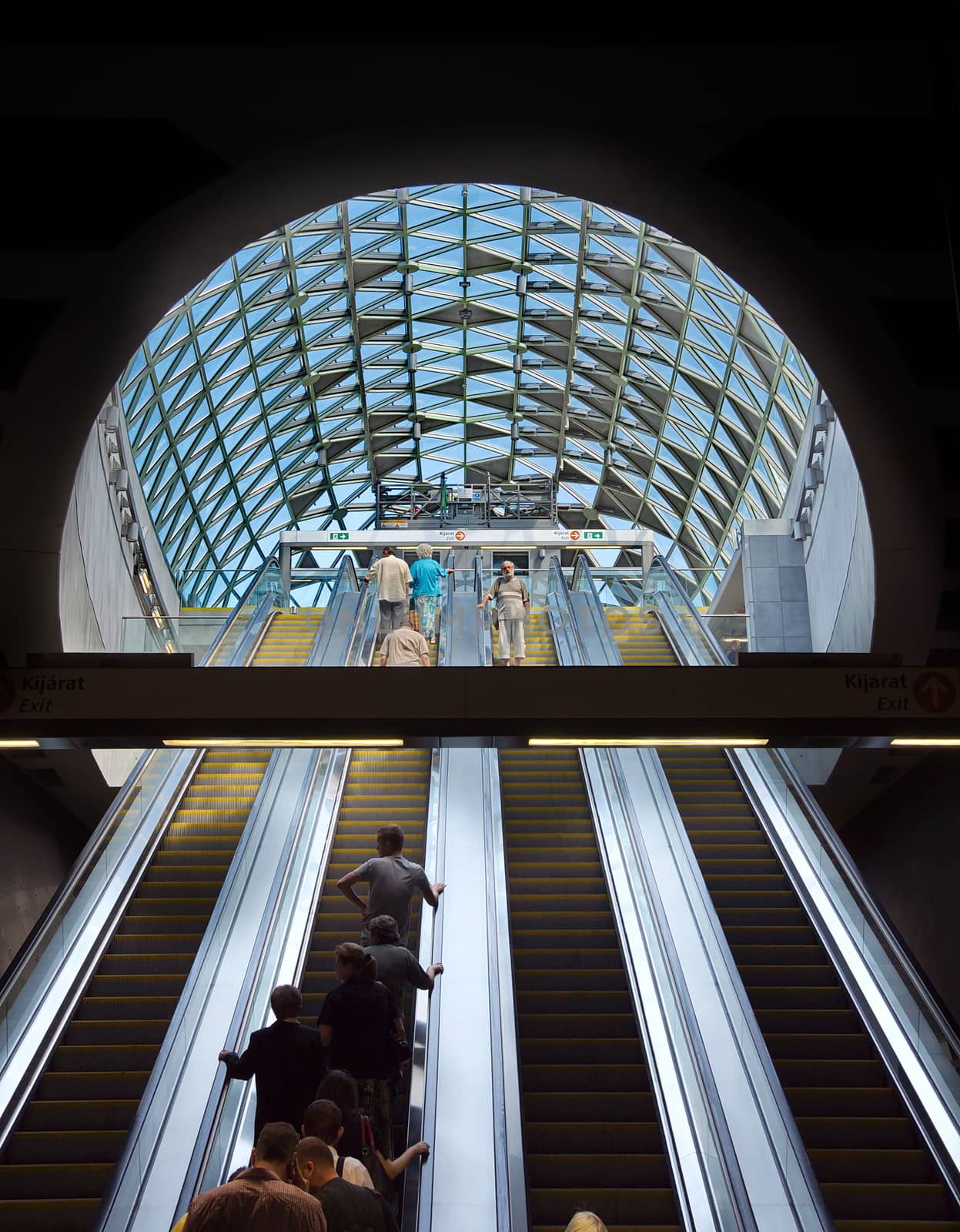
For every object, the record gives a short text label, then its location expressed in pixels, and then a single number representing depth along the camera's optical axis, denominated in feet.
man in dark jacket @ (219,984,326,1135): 21.90
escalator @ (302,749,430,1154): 32.59
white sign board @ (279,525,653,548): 102.27
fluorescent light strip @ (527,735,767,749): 28.71
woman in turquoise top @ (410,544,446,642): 57.36
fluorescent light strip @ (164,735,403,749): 28.81
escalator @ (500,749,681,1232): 24.79
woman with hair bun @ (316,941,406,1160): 22.80
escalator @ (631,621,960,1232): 24.70
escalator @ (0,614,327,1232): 25.02
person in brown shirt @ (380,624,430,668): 46.96
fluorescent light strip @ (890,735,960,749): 28.04
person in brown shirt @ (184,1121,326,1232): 14.14
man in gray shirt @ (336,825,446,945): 29.22
